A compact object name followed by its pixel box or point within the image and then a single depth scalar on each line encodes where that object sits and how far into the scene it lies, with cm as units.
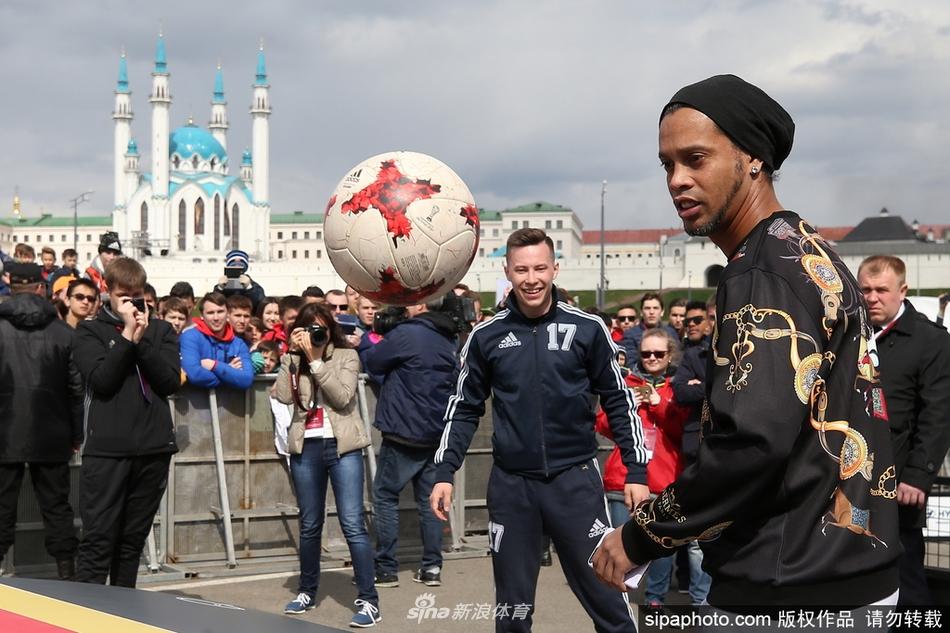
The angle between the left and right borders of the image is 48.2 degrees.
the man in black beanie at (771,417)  219
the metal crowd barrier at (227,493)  844
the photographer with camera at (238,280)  1125
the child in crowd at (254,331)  1045
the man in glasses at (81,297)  843
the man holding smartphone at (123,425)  626
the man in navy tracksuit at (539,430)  494
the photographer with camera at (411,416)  805
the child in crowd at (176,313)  964
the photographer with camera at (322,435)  678
